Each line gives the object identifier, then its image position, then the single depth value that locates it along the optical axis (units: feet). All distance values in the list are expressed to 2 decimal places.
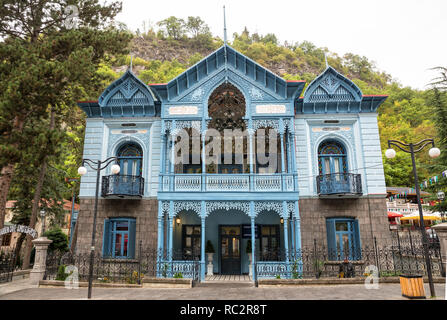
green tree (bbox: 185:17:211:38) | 357.00
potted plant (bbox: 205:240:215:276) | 53.88
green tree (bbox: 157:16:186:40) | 347.15
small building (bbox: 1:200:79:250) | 98.89
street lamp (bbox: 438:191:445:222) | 58.85
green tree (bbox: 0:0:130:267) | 42.91
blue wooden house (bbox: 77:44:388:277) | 50.24
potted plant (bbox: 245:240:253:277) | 53.92
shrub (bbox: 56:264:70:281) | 44.50
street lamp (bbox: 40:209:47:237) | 78.62
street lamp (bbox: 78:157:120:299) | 34.30
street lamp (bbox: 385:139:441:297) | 29.63
